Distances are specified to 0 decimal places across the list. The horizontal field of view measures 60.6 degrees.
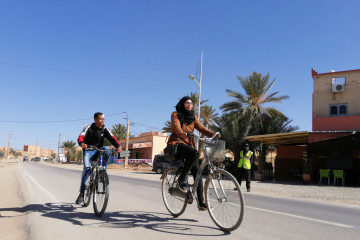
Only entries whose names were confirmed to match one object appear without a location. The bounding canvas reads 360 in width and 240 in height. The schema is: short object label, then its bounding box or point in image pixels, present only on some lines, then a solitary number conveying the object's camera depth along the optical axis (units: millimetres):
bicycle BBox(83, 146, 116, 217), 4984
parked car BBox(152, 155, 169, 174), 29453
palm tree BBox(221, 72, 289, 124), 28906
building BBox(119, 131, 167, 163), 49209
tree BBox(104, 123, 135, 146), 56962
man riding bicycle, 5742
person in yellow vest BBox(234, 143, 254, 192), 11961
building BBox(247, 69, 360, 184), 20141
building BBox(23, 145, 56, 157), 186350
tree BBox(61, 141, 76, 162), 92125
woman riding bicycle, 4520
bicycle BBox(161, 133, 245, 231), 4000
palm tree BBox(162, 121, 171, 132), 39844
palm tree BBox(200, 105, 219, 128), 37566
